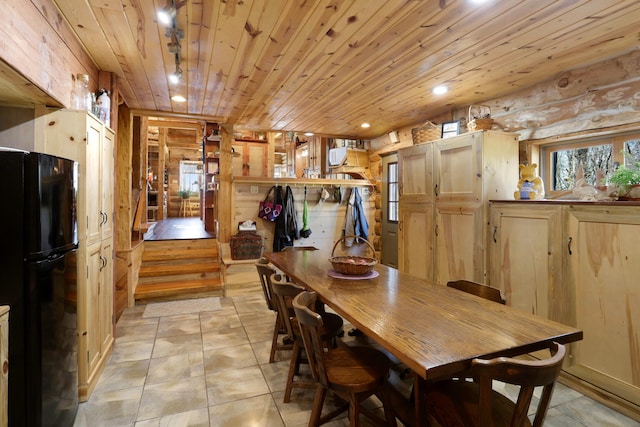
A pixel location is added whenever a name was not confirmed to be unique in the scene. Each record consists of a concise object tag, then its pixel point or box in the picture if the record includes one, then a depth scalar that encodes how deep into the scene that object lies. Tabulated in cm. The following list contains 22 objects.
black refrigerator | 148
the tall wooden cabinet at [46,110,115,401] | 207
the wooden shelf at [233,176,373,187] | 493
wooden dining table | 117
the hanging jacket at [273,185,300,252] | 501
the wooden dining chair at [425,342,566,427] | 104
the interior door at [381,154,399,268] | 536
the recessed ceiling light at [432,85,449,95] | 316
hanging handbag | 500
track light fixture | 183
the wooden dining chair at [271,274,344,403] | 197
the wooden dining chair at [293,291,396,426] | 152
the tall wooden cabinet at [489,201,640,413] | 203
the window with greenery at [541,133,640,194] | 251
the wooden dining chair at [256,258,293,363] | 247
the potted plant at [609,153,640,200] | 211
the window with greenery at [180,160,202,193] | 1280
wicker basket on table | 233
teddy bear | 284
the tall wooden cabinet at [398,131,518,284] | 302
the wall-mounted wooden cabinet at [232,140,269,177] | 704
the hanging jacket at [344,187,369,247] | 551
